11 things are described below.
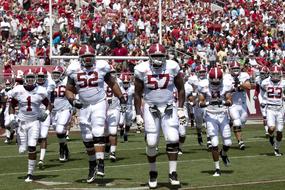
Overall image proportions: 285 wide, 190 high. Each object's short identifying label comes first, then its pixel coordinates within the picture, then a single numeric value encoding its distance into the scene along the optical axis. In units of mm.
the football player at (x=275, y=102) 16953
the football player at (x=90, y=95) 12625
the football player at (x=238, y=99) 18156
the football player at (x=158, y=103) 11805
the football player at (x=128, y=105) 21797
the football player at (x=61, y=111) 16844
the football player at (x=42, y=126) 15430
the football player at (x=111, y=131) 16391
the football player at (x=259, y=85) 18922
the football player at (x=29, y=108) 13734
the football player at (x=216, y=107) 13758
